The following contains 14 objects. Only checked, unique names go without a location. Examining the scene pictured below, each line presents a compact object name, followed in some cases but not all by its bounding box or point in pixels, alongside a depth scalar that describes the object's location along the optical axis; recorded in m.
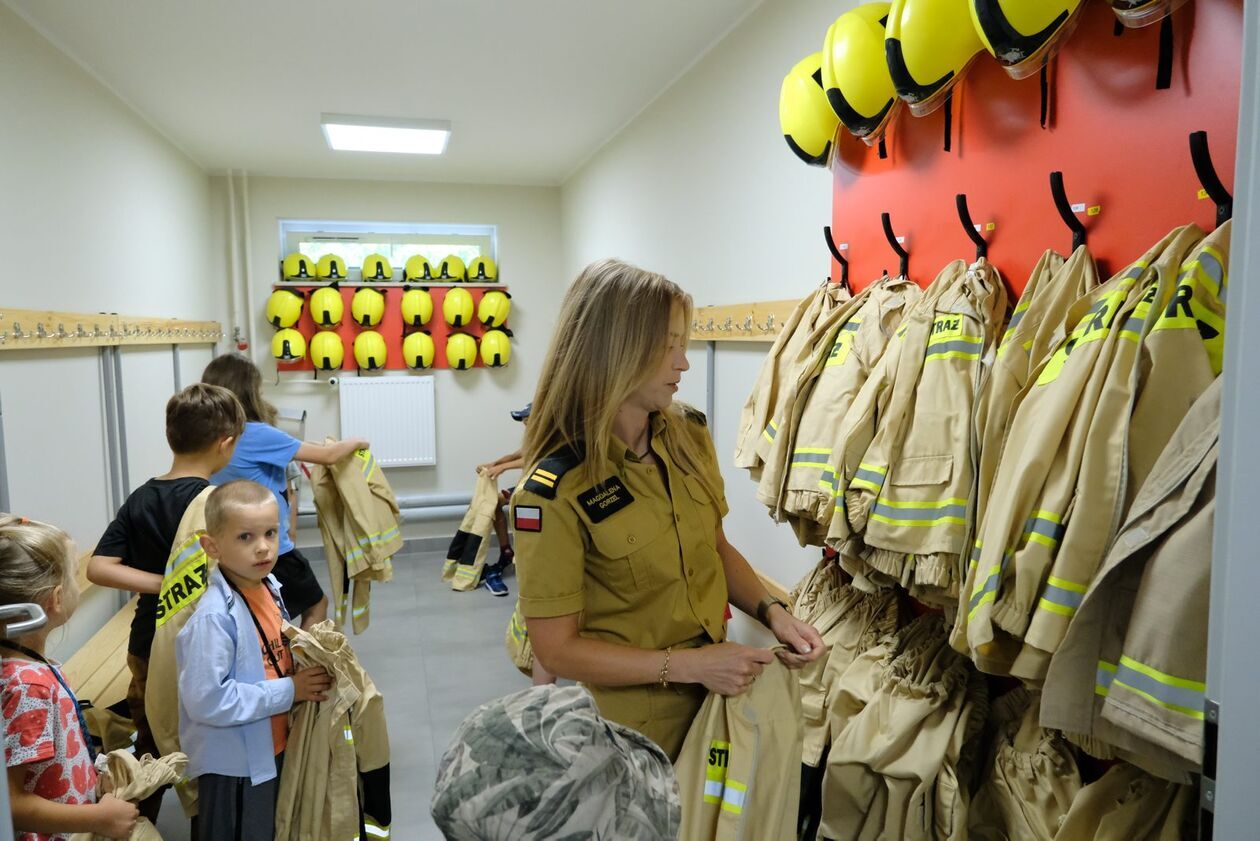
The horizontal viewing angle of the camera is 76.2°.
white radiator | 6.18
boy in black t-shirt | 2.15
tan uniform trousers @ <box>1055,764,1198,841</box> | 1.28
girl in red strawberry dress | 1.31
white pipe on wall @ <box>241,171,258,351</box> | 5.87
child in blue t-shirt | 2.69
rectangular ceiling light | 4.44
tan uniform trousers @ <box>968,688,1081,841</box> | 1.57
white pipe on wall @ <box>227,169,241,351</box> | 5.86
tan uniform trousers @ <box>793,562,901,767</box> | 2.01
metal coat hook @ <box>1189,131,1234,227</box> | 1.28
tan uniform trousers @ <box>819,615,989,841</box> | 1.75
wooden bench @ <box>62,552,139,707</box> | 2.71
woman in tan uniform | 1.30
